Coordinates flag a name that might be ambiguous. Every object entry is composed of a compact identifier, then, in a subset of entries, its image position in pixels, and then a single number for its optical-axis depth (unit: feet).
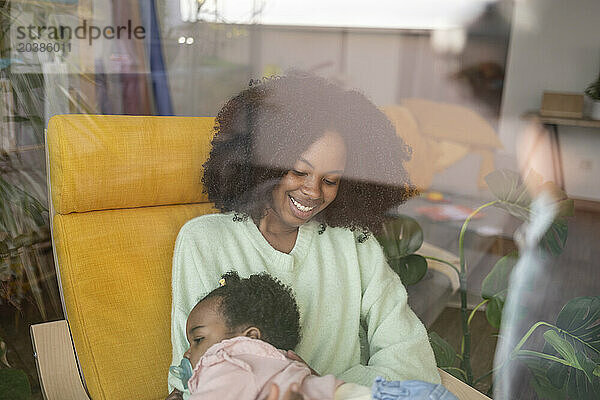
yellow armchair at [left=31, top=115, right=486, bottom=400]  3.52
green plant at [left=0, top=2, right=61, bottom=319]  4.33
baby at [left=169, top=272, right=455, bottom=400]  2.54
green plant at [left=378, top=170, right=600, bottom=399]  3.24
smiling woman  3.13
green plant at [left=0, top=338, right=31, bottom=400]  3.93
